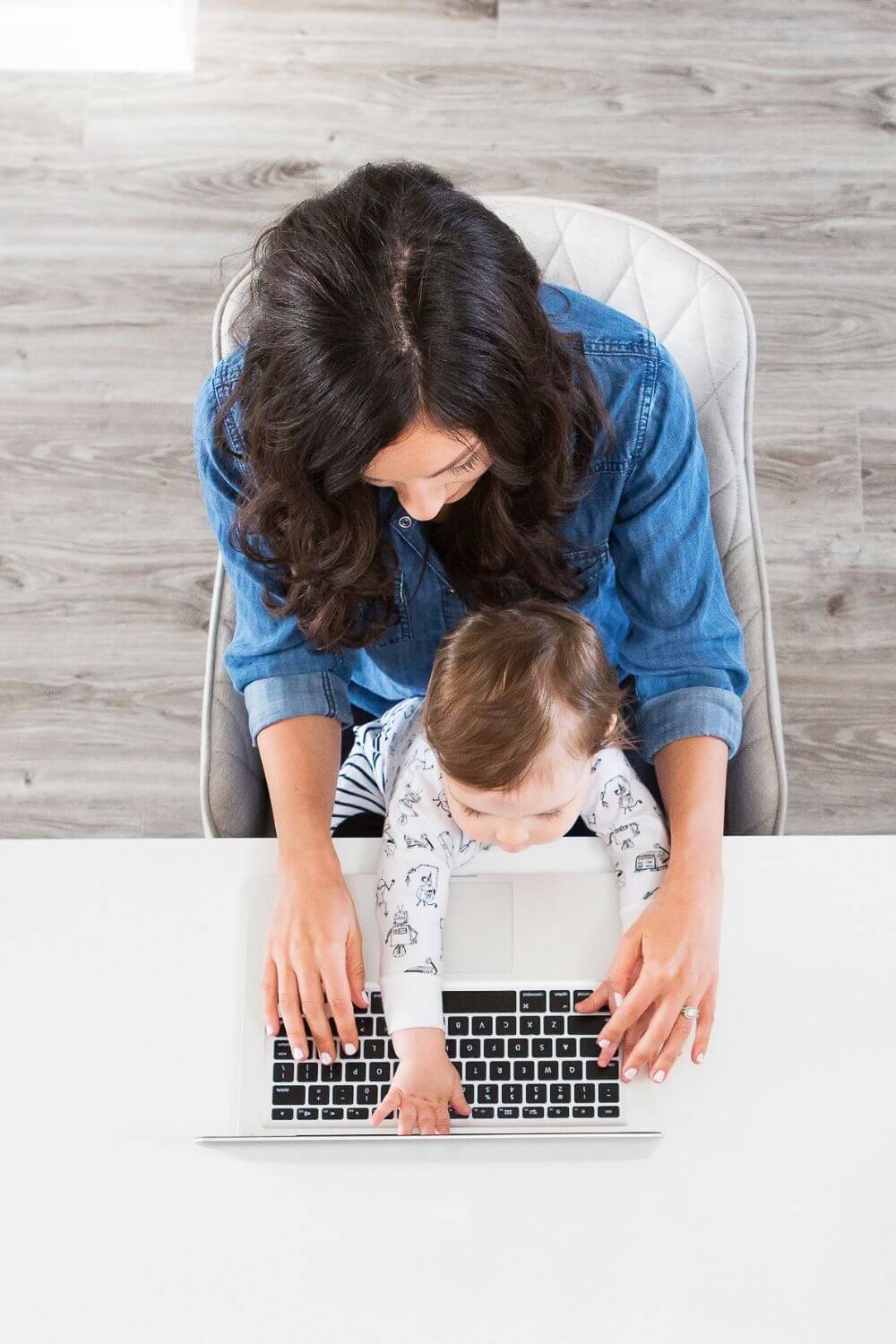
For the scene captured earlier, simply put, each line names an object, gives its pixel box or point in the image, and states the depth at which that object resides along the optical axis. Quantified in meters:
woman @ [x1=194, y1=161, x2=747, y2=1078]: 0.73
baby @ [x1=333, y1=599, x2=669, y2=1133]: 0.89
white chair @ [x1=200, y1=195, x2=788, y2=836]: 1.12
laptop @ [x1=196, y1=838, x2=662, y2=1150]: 0.89
